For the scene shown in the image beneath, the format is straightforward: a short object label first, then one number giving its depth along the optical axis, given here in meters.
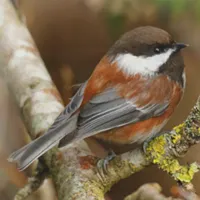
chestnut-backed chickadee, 2.47
